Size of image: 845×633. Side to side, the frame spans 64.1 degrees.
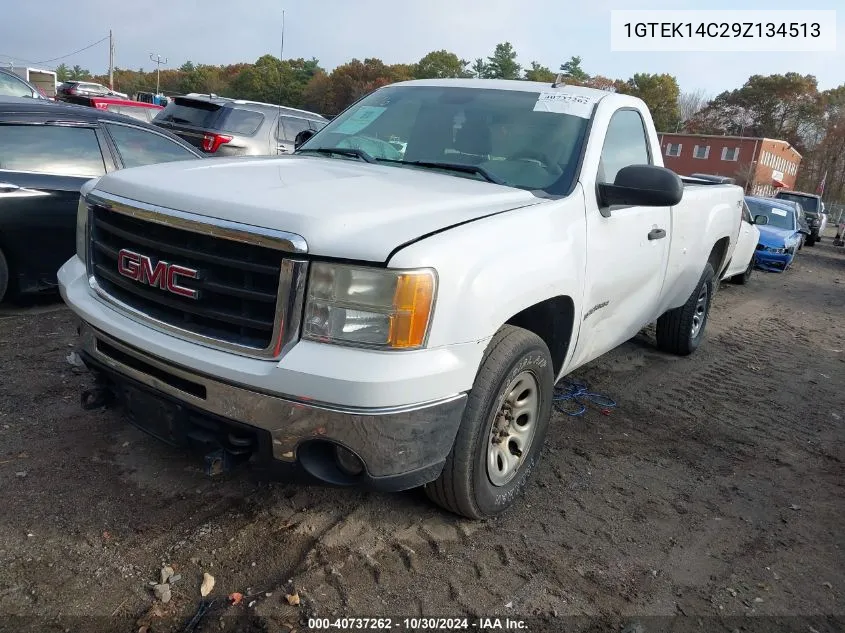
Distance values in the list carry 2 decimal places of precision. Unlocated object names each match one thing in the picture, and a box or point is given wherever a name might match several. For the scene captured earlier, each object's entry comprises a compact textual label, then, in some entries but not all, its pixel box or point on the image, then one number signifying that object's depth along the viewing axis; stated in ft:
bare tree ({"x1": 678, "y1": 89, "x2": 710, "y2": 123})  283.59
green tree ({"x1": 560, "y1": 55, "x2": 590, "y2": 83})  240.32
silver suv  31.45
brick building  198.59
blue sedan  44.27
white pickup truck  7.35
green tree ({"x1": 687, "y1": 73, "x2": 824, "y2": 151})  244.42
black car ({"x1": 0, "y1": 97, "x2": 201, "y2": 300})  16.05
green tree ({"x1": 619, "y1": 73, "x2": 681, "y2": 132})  250.57
